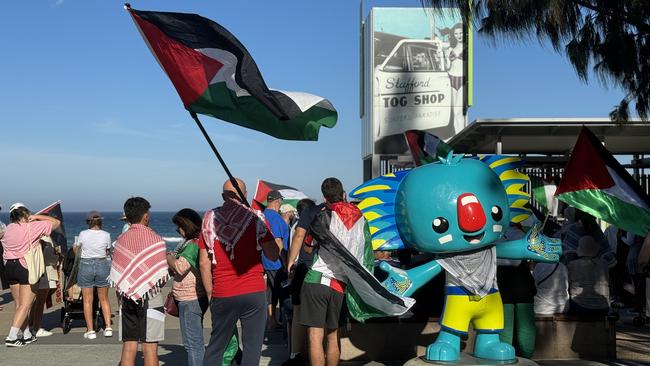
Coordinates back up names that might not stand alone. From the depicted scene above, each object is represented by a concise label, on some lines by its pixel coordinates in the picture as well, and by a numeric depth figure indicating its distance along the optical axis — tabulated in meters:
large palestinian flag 5.42
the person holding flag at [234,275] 5.55
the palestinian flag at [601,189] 6.48
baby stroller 9.53
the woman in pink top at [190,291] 6.05
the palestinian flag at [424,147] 6.68
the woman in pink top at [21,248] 8.48
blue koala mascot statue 6.10
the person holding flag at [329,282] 5.96
